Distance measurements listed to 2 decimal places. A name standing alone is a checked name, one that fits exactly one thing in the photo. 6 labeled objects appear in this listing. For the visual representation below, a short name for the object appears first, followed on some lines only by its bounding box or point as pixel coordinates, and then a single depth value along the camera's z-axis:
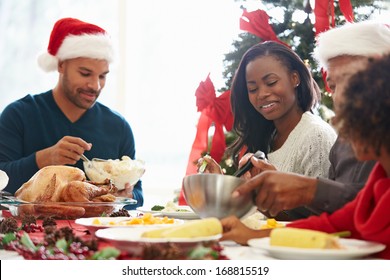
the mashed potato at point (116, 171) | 2.10
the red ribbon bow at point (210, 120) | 3.13
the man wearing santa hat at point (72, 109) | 2.84
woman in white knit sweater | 2.16
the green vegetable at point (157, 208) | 1.89
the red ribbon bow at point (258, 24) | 3.04
